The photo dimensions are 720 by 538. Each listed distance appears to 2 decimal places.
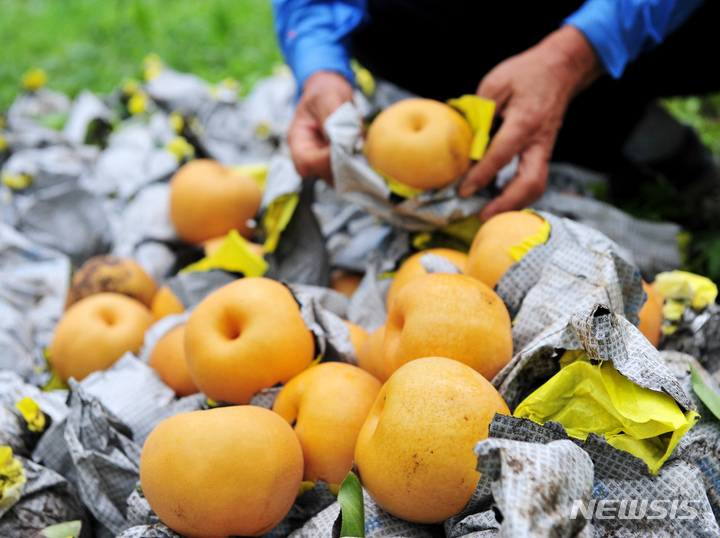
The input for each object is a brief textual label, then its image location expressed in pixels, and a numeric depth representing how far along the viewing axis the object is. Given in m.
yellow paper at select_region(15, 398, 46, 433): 1.19
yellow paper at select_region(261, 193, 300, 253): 1.63
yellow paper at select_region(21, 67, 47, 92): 2.88
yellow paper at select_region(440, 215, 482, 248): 1.43
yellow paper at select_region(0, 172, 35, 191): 2.14
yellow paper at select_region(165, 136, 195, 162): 2.14
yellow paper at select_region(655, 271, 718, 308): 1.14
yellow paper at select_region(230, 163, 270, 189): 2.06
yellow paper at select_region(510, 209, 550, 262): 1.11
